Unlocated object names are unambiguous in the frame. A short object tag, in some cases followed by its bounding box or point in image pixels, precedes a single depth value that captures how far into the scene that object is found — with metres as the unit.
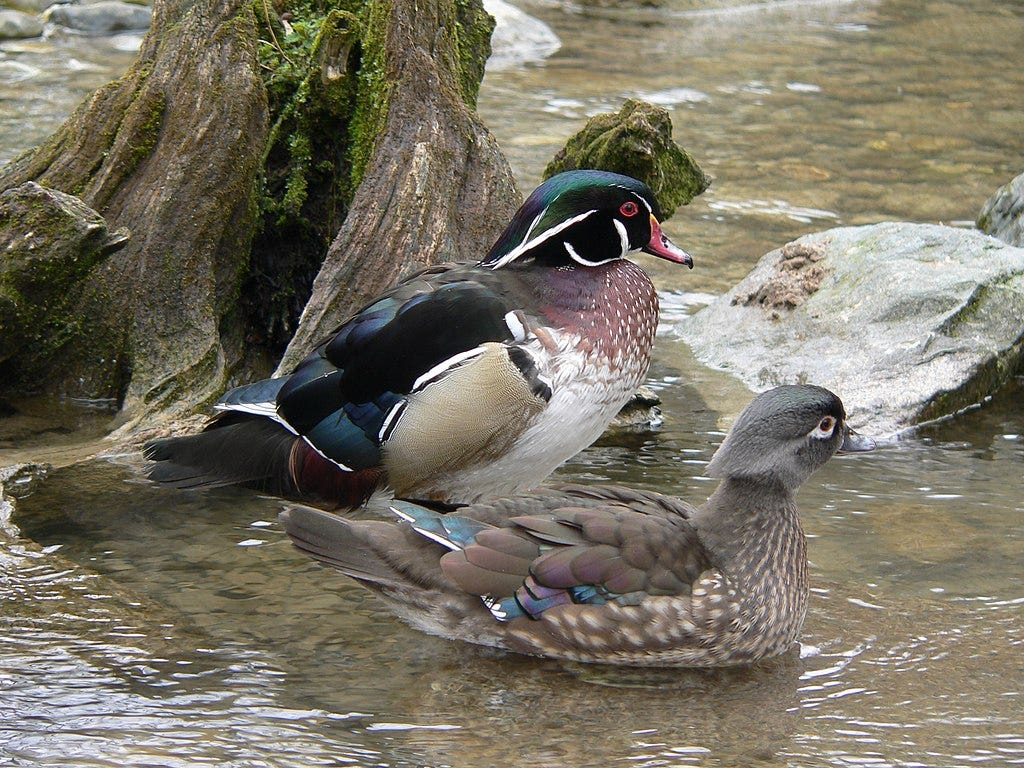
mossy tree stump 11.38
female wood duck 7.87
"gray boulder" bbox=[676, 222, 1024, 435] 12.35
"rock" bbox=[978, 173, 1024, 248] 16.19
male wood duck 9.00
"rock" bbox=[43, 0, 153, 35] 27.36
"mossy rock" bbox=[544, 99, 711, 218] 12.14
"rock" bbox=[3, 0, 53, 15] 28.39
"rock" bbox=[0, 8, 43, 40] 26.58
